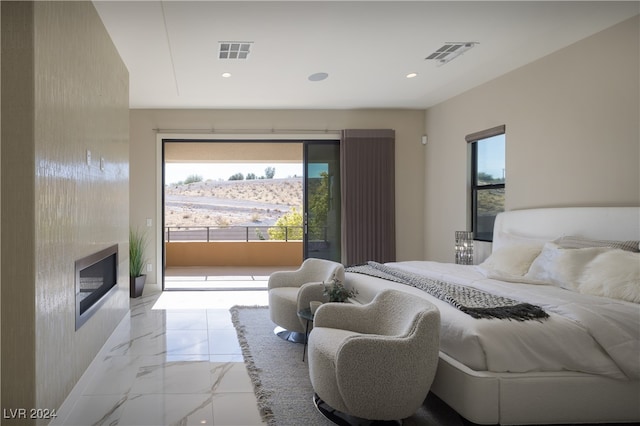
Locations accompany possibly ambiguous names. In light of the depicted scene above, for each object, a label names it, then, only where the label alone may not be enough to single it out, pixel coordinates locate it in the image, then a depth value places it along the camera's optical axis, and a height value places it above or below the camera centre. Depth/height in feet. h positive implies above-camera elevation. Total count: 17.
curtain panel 21.80 +0.80
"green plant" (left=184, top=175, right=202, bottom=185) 42.47 +3.27
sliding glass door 22.53 +0.58
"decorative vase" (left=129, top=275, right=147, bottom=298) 20.27 -3.39
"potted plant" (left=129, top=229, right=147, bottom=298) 20.33 -2.50
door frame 21.74 +3.45
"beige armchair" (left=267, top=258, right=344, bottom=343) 13.05 -2.55
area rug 8.61 -4.00
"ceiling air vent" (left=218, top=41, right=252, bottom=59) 12.95 +5.01
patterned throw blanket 8.02 -1.81
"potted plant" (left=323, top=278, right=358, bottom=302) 12.09 -2.21
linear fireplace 9.66 -1.72
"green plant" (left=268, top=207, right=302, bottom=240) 35.22 -1.25
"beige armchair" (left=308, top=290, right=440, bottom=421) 7.49 -2.73
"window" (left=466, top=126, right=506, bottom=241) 16.92 +1.33
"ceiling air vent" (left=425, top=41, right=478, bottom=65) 13.19 +5.04
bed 7.47 -2.61
